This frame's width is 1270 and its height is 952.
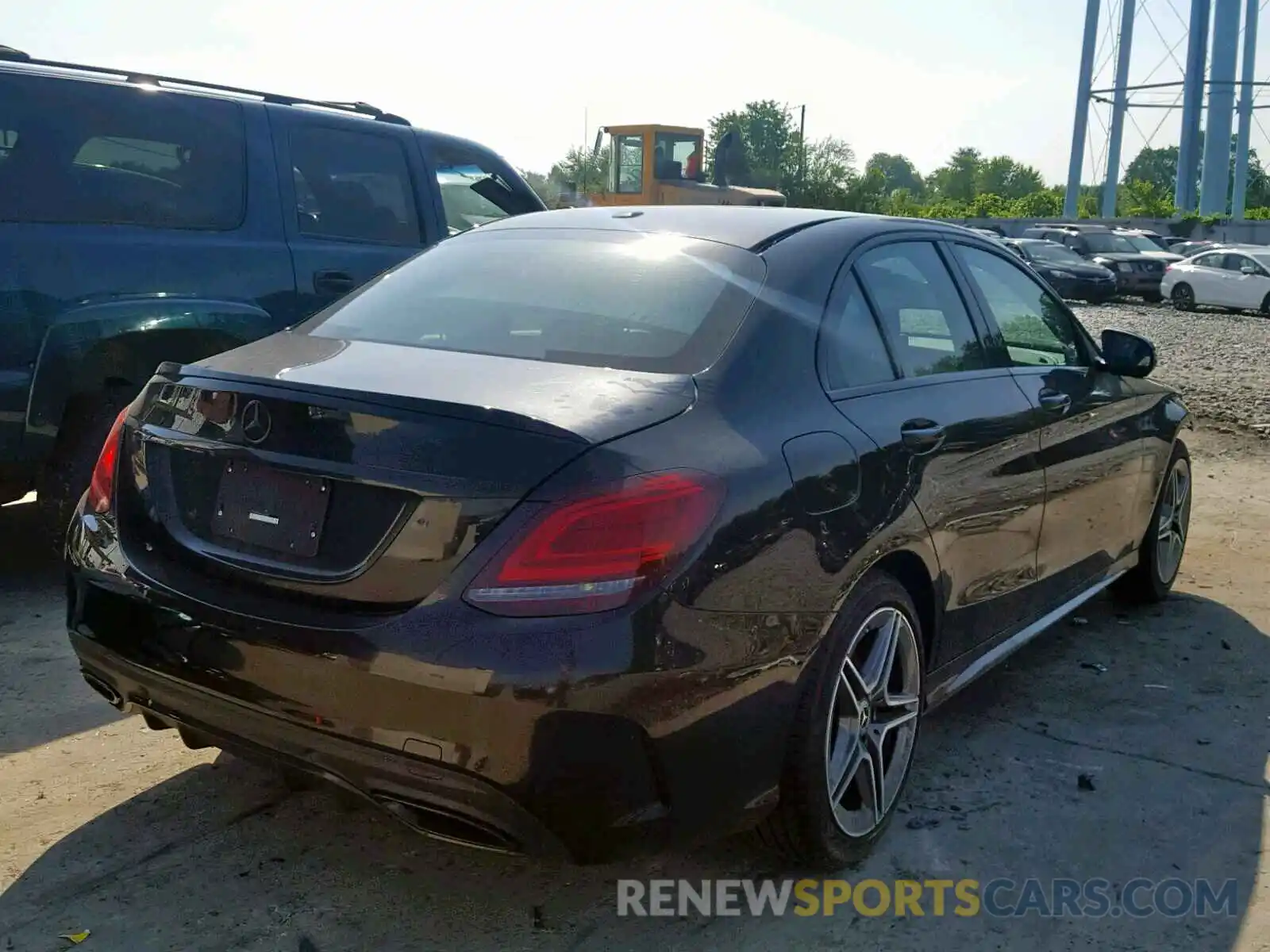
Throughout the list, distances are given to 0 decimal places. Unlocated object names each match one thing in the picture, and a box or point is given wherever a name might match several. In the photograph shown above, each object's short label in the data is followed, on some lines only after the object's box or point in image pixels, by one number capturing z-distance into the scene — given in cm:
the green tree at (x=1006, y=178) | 13700
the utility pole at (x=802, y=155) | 4506
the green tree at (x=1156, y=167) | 13212
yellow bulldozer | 1958
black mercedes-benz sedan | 250
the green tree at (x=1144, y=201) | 5956
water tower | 5050
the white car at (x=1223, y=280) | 2583
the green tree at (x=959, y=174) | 14050
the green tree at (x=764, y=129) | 8262
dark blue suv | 486
